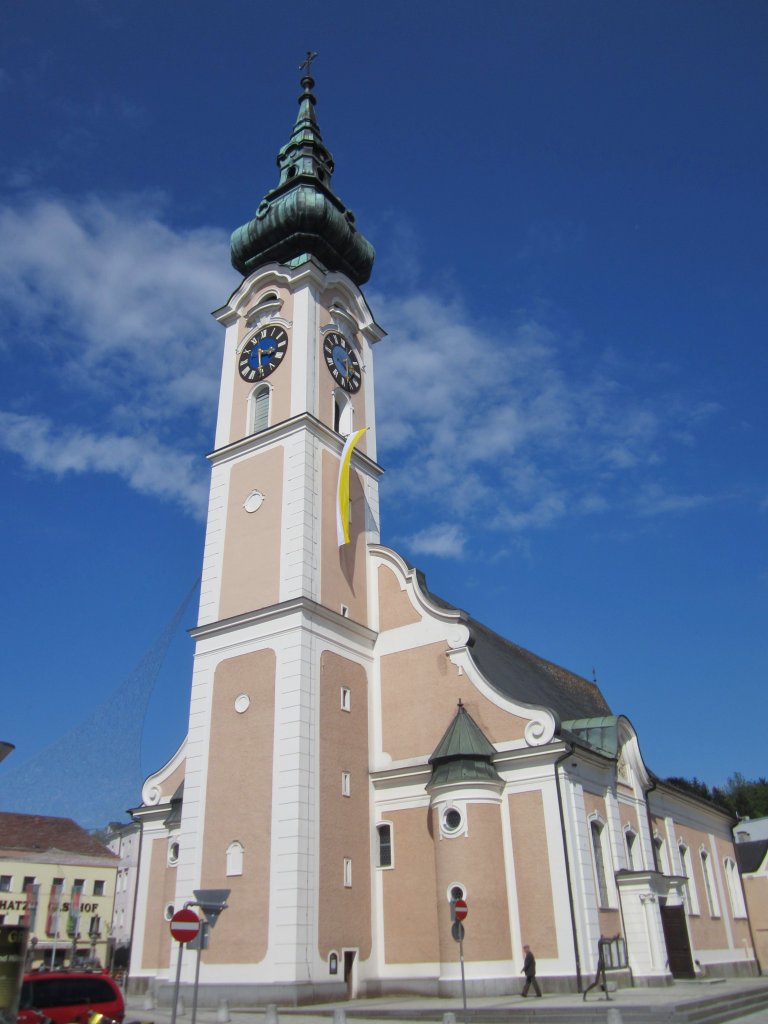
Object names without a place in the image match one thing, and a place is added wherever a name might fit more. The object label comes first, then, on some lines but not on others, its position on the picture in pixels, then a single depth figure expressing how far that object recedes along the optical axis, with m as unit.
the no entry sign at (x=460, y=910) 17.69
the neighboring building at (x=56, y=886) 50.00
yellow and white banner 27.58
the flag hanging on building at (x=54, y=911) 50.66
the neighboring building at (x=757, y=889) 42.28
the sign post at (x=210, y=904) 14.79
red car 13.95
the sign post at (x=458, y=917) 17.72
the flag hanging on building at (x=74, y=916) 50.34
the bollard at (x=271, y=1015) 16.33
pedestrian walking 20.30
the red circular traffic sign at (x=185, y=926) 13.42
